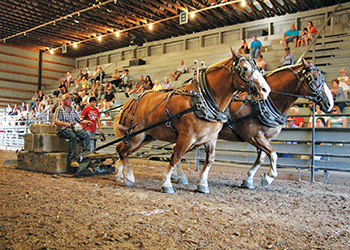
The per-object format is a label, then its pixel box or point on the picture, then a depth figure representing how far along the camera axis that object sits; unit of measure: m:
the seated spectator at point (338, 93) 7.38
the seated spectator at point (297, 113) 6.96
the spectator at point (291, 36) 11.88
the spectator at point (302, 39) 11.56
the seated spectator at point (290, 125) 6.83
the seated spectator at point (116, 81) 16.22
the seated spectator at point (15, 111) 17.97
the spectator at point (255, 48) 12.18
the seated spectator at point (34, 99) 18.36
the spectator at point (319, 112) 6.95
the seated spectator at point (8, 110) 18.65
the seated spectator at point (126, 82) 15.34
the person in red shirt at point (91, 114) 6.76
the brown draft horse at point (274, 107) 4.82
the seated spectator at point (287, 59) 10.24
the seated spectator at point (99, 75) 17.32
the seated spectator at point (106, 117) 10.99
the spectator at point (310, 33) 11.31
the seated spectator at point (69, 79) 20.25
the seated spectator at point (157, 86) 12.38
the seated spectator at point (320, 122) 6.67
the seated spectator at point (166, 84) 11.95
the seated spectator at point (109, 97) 14.04
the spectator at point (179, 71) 13.67
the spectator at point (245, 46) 12.90
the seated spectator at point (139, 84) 13.76
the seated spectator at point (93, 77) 17.70
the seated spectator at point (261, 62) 10.77
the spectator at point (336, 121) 6.49
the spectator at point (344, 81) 8.30
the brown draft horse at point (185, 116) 4.07
